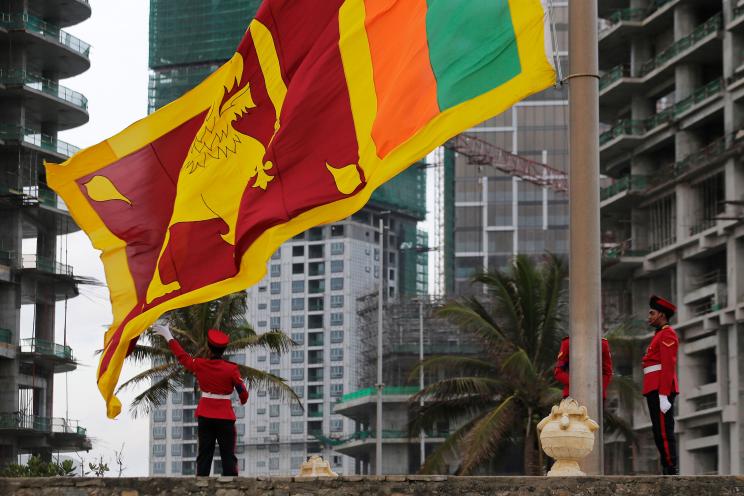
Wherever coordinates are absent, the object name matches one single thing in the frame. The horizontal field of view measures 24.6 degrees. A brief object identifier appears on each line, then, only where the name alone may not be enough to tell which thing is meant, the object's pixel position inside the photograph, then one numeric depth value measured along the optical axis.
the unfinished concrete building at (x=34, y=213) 83.38
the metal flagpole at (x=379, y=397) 75.21
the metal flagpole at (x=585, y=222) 17.12
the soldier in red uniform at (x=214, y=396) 19.03
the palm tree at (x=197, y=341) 53.44
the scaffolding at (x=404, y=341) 123.56
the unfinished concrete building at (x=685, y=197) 64.69
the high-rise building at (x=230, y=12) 196.00
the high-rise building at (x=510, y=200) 169.38
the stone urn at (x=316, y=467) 19.72
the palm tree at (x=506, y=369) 46.59
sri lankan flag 18.78
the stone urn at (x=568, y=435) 16.14
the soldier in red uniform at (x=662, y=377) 18.36
